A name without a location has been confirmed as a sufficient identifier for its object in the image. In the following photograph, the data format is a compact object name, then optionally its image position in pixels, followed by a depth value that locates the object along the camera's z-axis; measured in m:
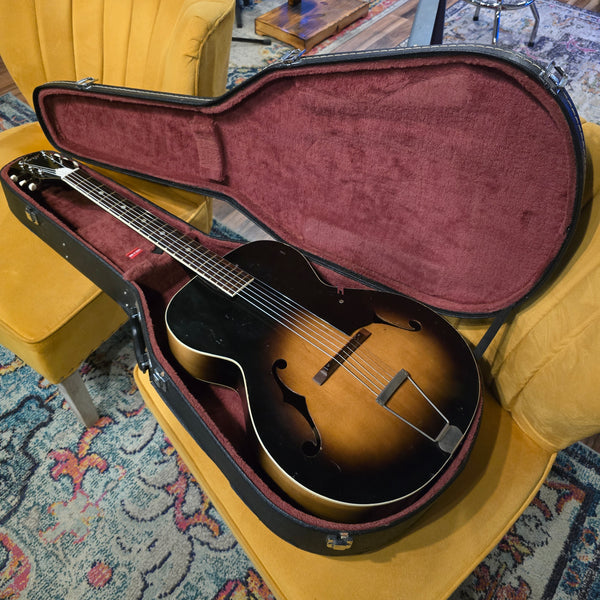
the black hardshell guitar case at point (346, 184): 0.58
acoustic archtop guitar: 0.61
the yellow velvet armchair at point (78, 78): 0.90
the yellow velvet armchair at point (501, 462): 0.62
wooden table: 2.26
